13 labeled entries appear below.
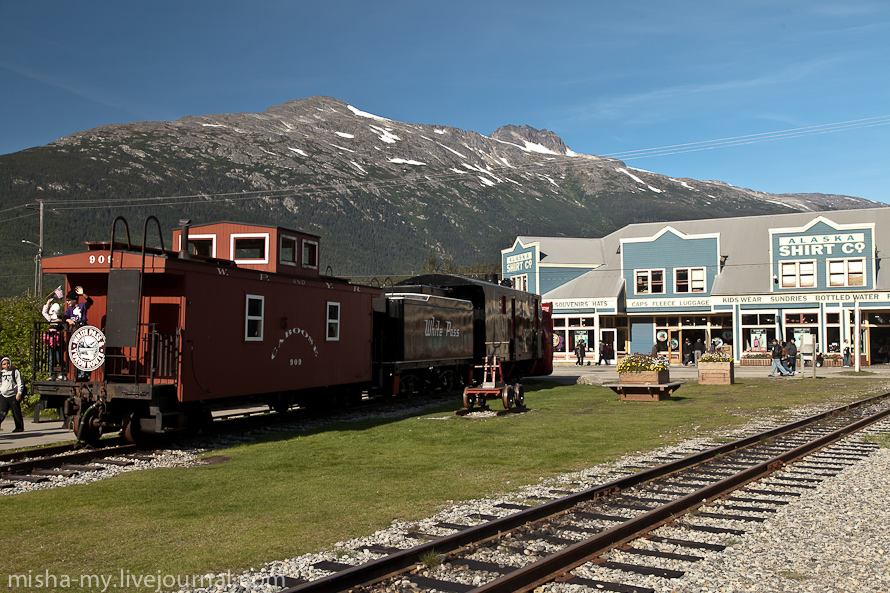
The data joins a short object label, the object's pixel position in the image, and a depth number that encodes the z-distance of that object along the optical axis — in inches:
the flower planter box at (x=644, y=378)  778.8
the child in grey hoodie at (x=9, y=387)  535.8
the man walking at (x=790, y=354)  1245.1
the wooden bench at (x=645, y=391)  771.4
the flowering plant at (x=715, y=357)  1032.2
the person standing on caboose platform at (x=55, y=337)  490.6
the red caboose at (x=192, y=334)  456.4
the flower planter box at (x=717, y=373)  1019.3
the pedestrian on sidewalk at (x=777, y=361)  1184.8
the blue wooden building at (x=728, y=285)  1549.0
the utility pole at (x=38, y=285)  1030.6
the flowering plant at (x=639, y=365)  791.1
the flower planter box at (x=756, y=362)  1536.7
